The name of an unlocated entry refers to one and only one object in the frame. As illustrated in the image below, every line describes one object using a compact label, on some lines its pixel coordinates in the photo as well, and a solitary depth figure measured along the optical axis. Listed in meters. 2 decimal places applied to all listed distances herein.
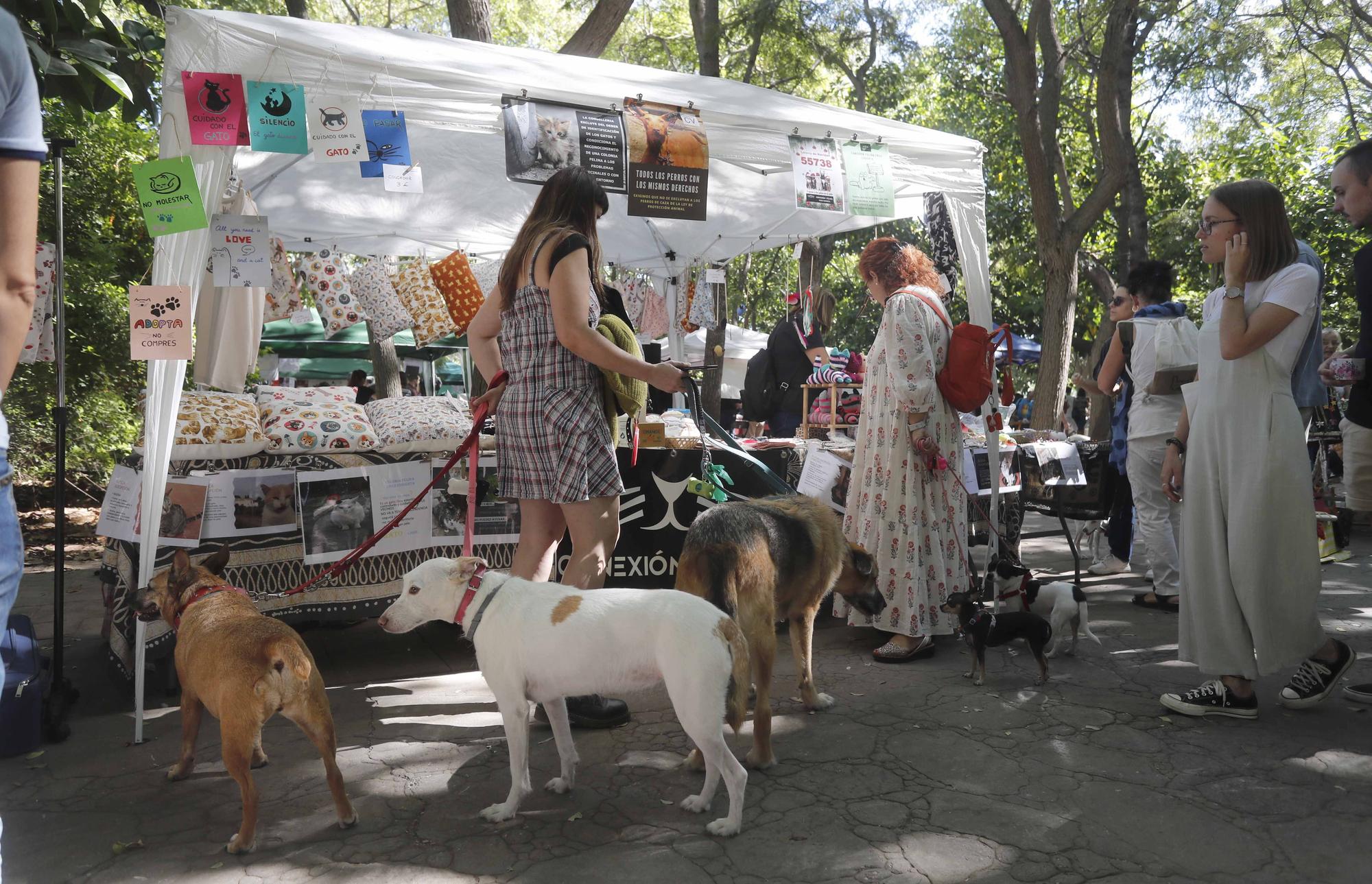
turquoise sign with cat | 3.72
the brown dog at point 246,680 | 2.77
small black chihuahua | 4.29
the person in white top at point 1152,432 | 5.73
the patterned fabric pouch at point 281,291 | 6.64
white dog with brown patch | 2.73
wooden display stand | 6.56
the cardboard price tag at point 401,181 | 4.20
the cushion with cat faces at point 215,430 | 4.25
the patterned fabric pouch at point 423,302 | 7.29
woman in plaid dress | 3.35
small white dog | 4.79
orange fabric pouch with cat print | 7.14
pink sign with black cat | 3.58
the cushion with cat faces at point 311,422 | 4.52
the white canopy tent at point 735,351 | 17.50
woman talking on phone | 3.55
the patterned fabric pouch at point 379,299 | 7.16
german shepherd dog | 3.33
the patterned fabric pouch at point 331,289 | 6.90
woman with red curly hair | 4.64
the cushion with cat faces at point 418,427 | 4.75
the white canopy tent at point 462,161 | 3.72
